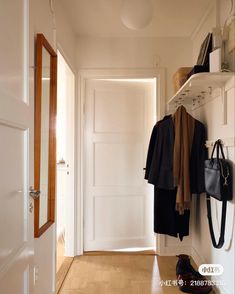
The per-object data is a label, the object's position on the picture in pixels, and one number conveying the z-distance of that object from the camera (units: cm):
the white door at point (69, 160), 296
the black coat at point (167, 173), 242
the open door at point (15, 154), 100
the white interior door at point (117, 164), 314
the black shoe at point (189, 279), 220
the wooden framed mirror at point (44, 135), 162
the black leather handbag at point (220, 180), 182
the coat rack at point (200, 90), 192
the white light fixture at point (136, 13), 205
